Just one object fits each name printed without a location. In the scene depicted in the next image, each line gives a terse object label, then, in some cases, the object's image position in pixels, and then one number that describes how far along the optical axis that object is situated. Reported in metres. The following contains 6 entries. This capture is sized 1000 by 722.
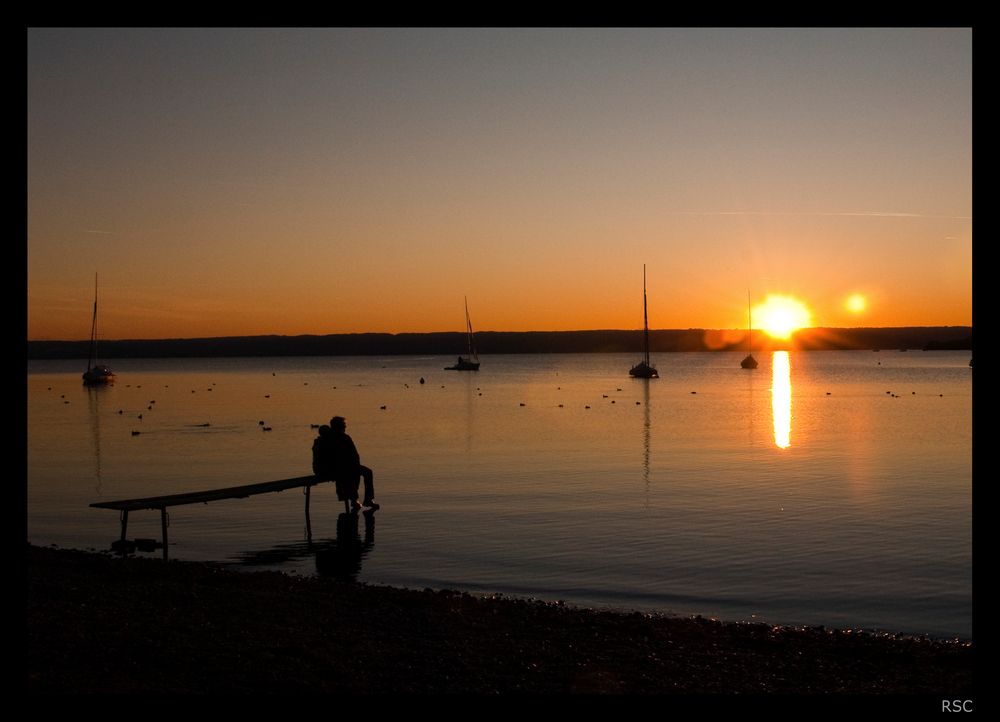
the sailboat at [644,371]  119.75
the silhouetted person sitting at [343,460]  19.89
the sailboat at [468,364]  165.00
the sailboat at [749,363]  180.50
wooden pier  17.23
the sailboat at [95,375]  116.21
